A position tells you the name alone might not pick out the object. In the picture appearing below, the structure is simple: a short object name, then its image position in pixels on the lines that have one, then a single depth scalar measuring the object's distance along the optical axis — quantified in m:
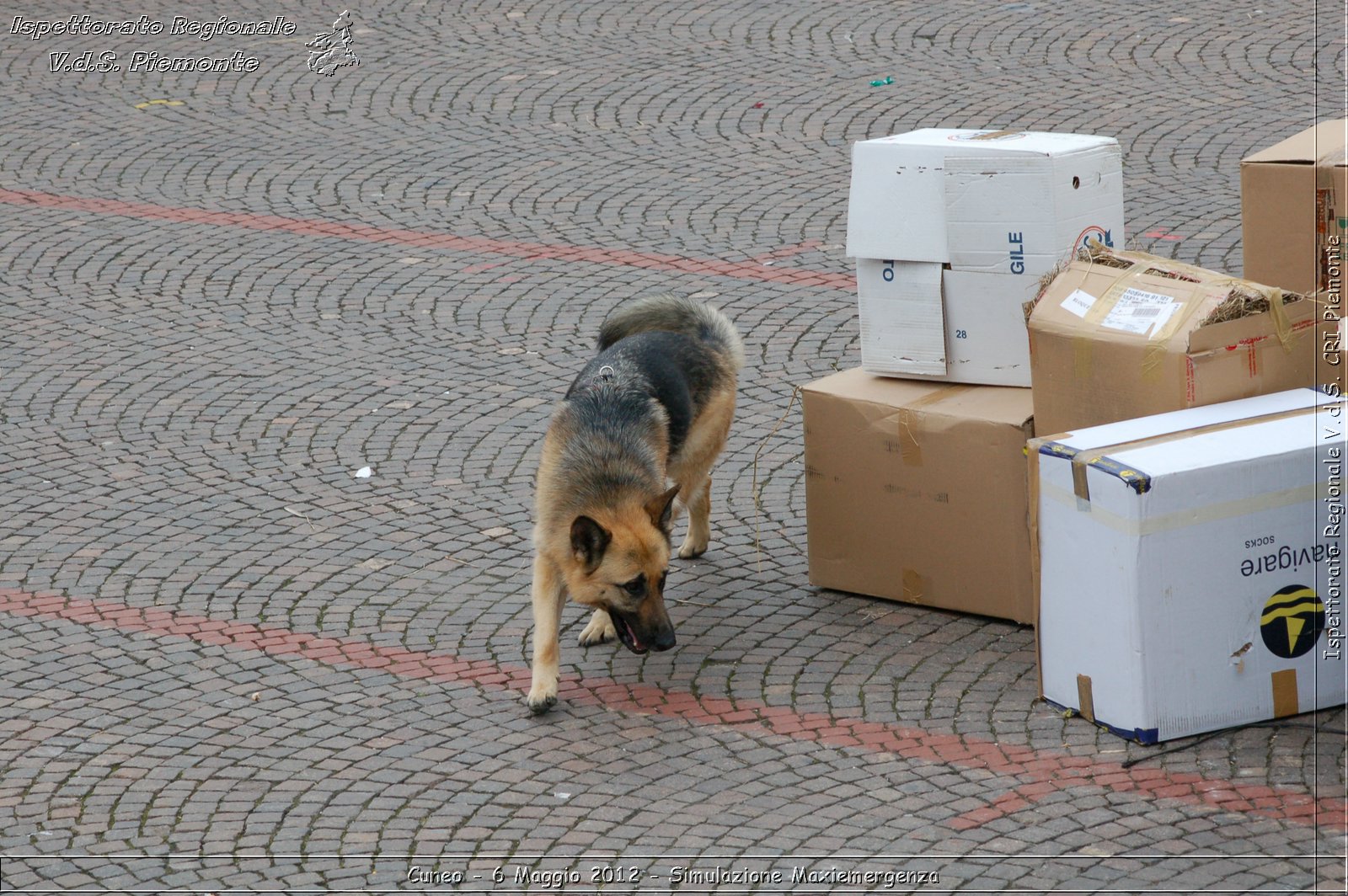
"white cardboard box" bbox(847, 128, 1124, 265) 12.57
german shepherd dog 12.21
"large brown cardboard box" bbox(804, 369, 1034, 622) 12.76
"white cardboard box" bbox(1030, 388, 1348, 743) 10.83
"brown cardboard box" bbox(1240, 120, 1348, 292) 12.39
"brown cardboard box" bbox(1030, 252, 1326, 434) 11.56
